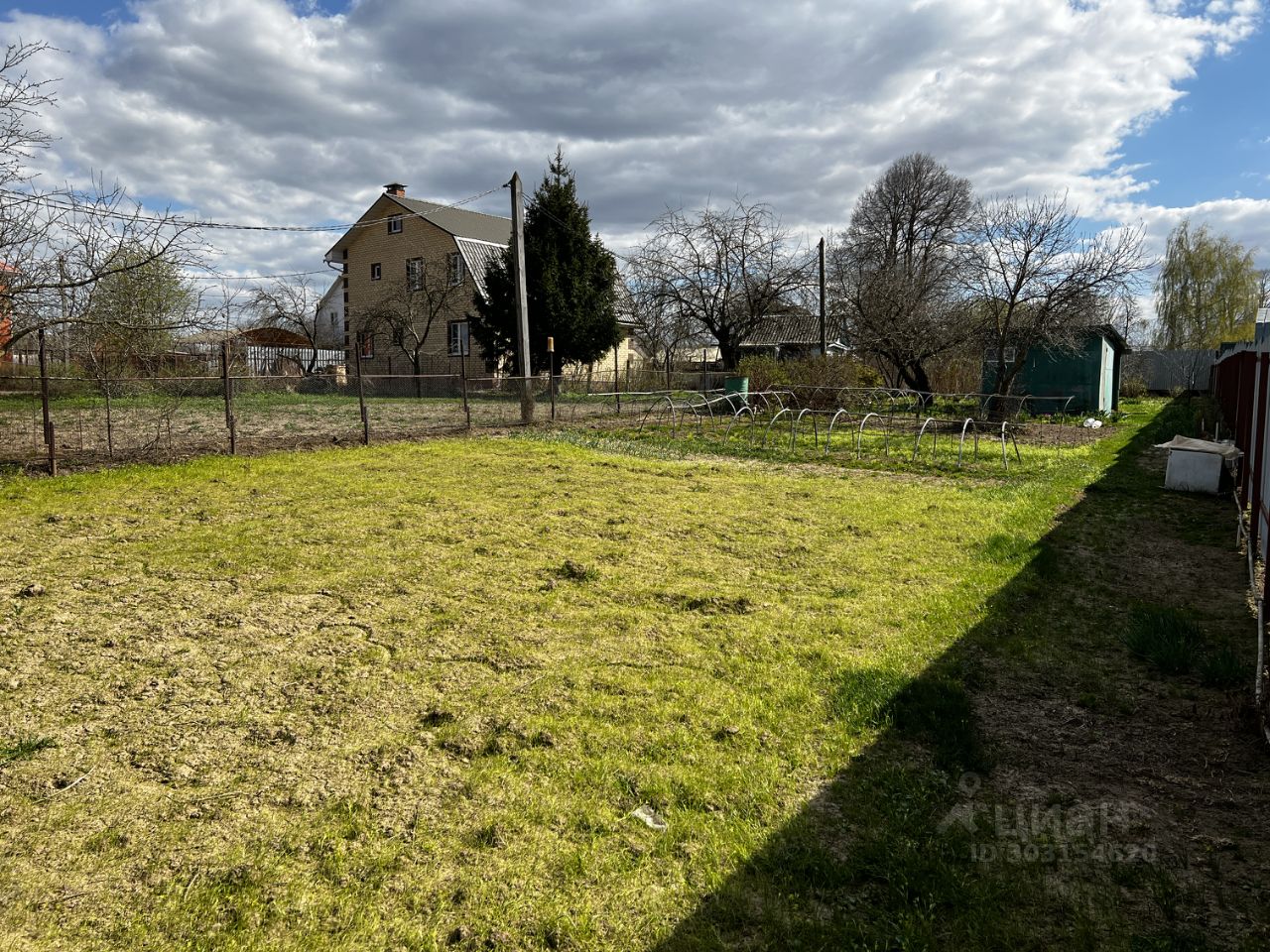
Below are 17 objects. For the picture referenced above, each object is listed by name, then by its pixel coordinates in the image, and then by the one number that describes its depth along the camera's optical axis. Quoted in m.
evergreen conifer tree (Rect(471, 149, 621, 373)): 26.14
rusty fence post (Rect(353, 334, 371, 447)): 12.80
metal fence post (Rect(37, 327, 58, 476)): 8.38
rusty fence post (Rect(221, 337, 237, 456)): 10.63
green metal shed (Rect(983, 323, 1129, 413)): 20.89
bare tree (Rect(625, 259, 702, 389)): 26.73
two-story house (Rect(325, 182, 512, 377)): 31.03
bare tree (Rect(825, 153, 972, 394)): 19.70
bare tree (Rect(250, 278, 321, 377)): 33.91
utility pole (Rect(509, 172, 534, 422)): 15.95
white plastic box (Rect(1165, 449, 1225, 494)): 8.76
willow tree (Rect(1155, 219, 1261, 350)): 38.56
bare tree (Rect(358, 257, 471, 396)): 30.88
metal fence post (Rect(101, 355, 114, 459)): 9.01
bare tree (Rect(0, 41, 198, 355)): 7.53
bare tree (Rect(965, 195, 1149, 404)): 16.36
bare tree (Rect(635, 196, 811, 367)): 25.66
